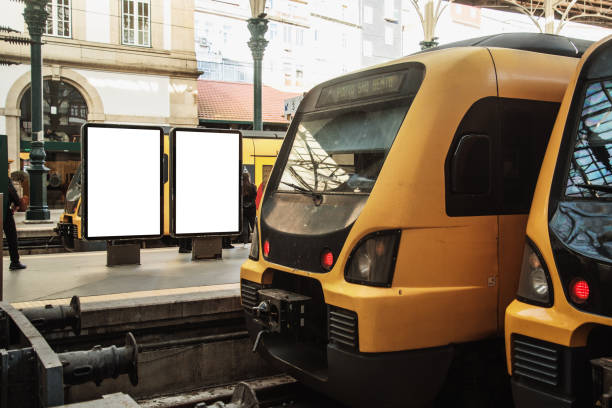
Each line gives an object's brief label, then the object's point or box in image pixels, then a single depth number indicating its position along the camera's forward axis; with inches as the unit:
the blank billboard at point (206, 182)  327.9
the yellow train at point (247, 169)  471.2
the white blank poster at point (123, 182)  307.0
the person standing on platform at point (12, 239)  302.5
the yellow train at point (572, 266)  114.1
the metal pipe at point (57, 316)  162.6
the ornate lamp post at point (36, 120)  565.0
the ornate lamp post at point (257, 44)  636.7
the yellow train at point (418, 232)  145.4
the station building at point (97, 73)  879.7
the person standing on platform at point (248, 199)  450.9
